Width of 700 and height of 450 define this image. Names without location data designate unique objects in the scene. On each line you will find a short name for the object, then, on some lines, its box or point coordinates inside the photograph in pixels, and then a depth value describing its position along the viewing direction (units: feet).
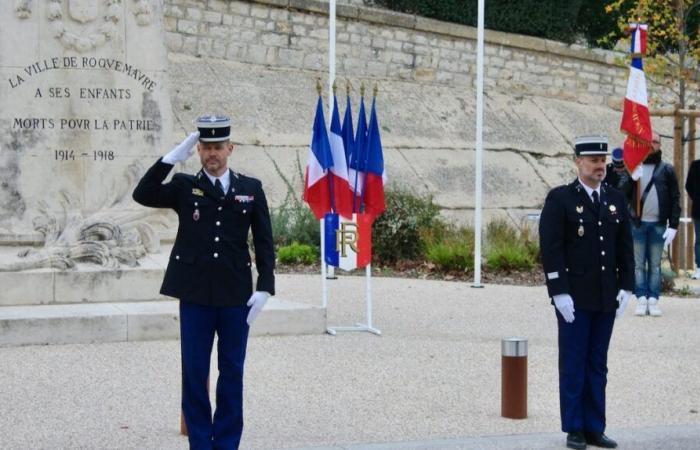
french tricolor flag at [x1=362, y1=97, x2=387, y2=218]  37.04
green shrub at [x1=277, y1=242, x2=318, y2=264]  54.19
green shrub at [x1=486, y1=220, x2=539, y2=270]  53.93
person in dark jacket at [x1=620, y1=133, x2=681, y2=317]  41.37
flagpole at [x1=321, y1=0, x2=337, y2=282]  42.14
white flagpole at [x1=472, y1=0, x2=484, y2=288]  50.42
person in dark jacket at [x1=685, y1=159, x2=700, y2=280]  51.42
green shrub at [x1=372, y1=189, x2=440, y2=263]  54.90
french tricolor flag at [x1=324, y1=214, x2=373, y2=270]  37.29
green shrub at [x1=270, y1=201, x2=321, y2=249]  56.59
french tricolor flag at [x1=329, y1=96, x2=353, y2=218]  36.73
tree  71.20
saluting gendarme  21.06
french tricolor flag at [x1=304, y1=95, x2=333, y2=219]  36.42
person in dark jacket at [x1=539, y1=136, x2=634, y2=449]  23.35
